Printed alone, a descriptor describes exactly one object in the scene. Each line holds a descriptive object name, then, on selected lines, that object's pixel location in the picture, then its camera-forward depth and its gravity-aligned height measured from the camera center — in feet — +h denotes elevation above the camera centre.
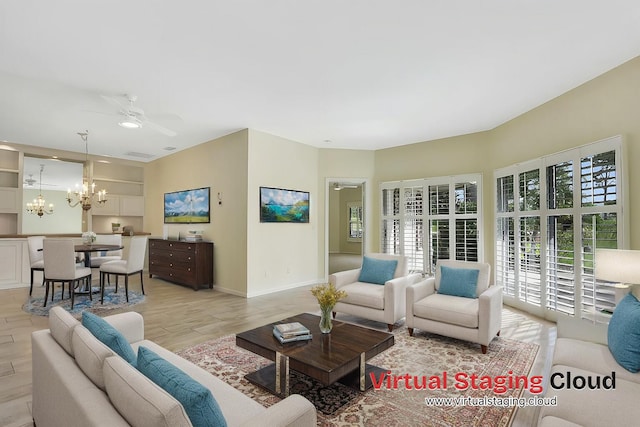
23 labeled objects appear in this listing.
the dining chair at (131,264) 17.56 -2.37
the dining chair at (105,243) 20.60 -1.60
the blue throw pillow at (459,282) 12.25 -2.39
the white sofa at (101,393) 3.40 -2.13
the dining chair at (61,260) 15.61 -1.90
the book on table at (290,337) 8.28 -3.02
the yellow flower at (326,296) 8.82 -2.06
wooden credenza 19.79 -2.68
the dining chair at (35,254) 17.51 -1.87
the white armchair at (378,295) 12.66 -3.01
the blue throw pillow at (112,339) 5.06 -1.88
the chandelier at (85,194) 19.42 +1.61
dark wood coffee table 7.19 -3.15
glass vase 8.99 -2.80
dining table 17.10 -1.53
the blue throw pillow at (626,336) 6.15 -2.31
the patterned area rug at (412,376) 7.20 -4.33
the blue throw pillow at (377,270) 14.37 -2.27
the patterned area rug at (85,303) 15.17 -4.15
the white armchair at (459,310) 10.58 -3.10
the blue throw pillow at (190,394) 3.55 -1.94
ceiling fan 13.43 +4.52
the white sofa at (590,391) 4.88 -2.93
